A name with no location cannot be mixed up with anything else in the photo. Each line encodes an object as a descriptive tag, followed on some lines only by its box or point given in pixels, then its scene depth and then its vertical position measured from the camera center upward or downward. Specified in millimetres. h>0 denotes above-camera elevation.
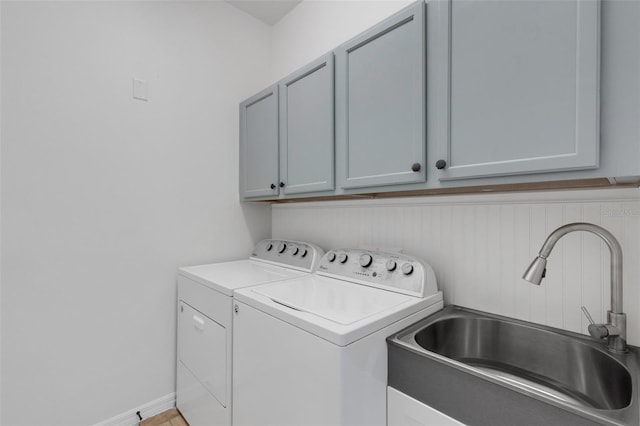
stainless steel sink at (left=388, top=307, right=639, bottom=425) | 754 -517
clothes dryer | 1404 -580
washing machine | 920 -450
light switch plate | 1760 +702
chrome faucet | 919 -209
